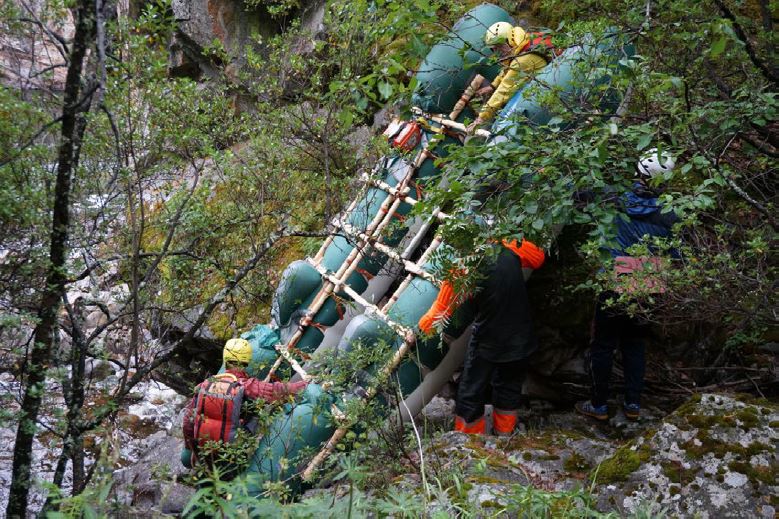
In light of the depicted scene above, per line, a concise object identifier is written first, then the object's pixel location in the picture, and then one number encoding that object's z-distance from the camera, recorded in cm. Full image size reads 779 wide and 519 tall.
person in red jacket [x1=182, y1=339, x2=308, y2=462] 414
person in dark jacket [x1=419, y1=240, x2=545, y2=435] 454
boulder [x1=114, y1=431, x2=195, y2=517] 521
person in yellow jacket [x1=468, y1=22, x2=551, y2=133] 388
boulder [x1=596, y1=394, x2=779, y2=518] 306
